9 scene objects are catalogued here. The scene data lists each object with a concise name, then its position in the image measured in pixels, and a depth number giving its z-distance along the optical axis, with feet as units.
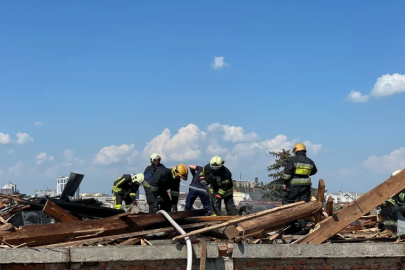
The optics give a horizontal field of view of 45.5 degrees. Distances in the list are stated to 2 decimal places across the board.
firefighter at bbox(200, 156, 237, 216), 34.35
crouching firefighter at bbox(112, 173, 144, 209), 37.88
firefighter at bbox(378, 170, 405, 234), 25.95
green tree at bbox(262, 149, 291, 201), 82.74
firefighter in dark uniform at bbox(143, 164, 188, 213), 34.96
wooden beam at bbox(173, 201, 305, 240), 20.06
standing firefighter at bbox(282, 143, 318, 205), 31.22
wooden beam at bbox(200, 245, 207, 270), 19.89
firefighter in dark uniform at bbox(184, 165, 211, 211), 37.99
